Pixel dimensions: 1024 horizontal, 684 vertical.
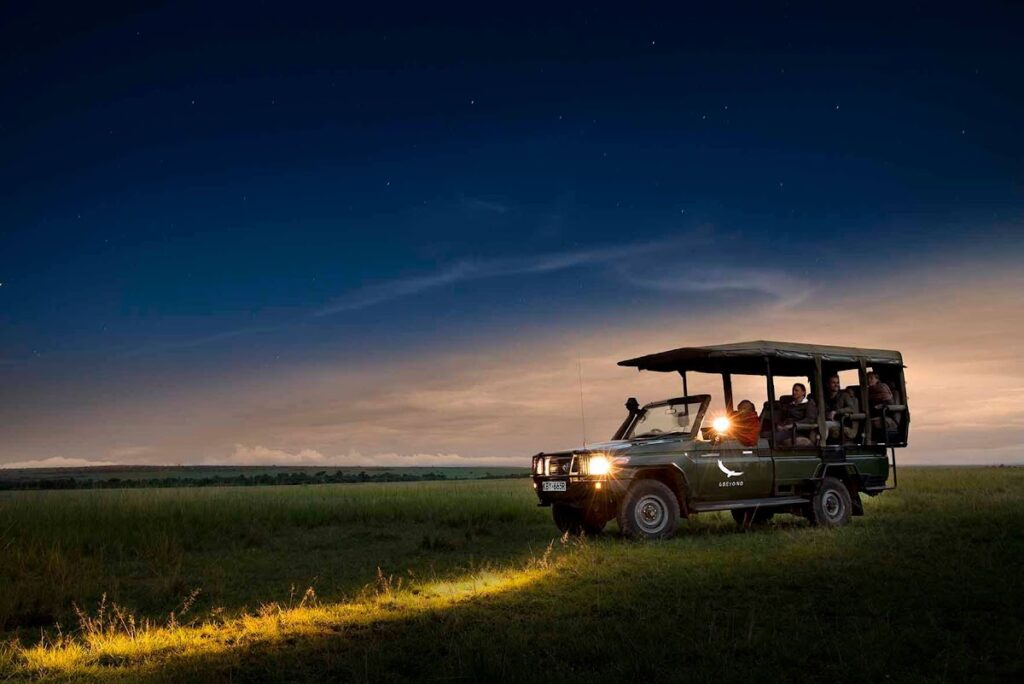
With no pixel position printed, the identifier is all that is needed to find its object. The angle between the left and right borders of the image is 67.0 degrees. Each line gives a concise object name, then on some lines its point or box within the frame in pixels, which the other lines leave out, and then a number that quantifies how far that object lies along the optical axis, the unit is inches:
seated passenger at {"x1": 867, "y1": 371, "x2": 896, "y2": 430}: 620.1
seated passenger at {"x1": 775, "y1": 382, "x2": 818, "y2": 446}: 582.2
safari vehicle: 510.9
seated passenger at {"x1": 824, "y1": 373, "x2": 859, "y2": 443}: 605.6
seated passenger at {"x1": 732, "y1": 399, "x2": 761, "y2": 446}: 558.3
